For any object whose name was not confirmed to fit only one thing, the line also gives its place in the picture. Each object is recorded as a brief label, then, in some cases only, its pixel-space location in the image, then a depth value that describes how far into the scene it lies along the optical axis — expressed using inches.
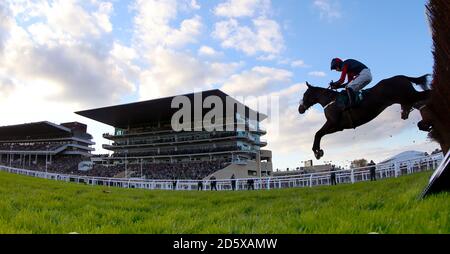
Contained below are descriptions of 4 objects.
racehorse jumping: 300.5
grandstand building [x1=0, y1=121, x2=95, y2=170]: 3164.4
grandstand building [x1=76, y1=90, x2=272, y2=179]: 2269.9
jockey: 308.5
